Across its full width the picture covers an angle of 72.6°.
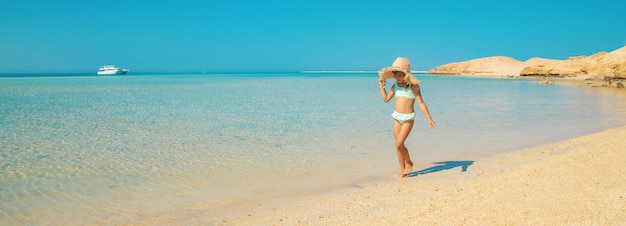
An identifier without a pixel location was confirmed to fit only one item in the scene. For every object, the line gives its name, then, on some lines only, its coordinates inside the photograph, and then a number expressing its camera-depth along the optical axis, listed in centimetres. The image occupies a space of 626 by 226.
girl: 592
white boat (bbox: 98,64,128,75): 11819
